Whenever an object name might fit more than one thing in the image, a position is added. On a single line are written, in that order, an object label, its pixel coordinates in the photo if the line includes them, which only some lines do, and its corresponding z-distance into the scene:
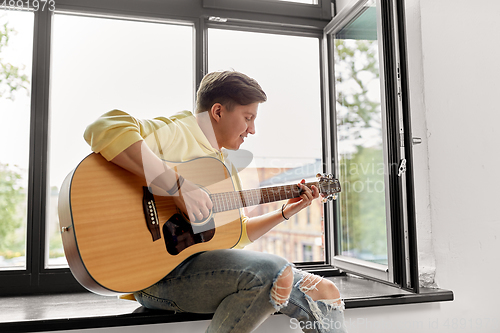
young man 0.99
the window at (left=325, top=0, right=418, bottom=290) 1.44
